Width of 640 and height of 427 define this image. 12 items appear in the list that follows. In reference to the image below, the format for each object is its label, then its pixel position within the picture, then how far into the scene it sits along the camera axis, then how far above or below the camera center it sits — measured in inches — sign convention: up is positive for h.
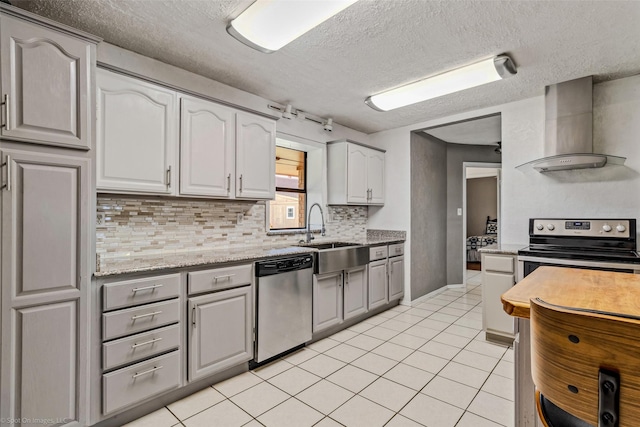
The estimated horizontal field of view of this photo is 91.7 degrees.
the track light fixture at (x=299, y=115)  136.0 +45.9
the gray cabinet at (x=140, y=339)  69.3 -30.1
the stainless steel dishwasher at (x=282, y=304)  98.3 -30.8
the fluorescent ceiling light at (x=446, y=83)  99.9 +47.1
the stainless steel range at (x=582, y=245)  97.3 -11.4
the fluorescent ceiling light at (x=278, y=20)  70.2 +47.1
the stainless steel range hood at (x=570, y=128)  111.6 +32.3
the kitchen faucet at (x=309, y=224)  142.4 -5.4
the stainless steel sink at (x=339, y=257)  117.8 -17.8
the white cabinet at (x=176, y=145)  80.0 +20.5
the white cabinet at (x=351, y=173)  154.9 +20.7
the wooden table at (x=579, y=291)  43.7 -12.5
